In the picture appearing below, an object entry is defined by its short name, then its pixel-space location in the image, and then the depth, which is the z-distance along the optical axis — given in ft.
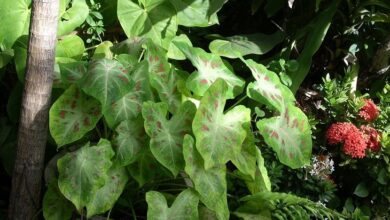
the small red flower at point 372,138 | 7.43
